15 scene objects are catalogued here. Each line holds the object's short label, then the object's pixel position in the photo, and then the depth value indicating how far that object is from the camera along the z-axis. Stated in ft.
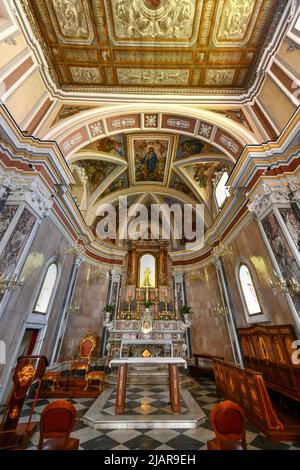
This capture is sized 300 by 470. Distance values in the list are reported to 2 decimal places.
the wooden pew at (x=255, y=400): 13.19
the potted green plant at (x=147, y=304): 36.99
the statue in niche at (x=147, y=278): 44.97
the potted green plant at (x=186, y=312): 36.83
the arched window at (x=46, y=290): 25.28
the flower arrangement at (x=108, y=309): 36.17
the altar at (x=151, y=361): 16.92
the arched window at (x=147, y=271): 45.44
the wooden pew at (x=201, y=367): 31.41
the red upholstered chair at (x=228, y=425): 7.36
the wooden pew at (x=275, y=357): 17.13
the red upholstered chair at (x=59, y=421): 7.81
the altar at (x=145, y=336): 33.17
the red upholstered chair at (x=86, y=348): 29.68
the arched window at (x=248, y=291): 25.49
